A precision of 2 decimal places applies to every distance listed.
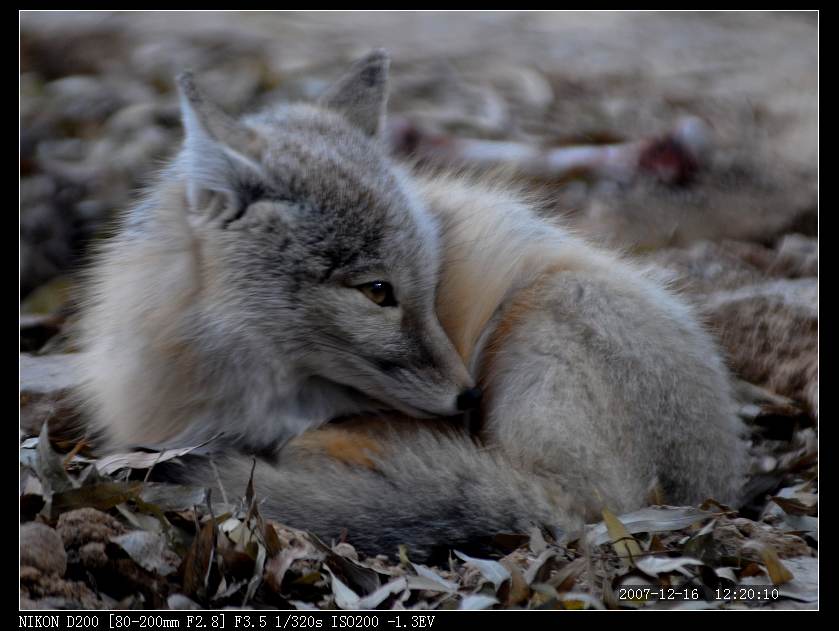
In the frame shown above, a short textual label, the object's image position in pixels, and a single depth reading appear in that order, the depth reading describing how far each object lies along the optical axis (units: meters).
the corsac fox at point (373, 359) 6.79
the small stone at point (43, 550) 5.86
